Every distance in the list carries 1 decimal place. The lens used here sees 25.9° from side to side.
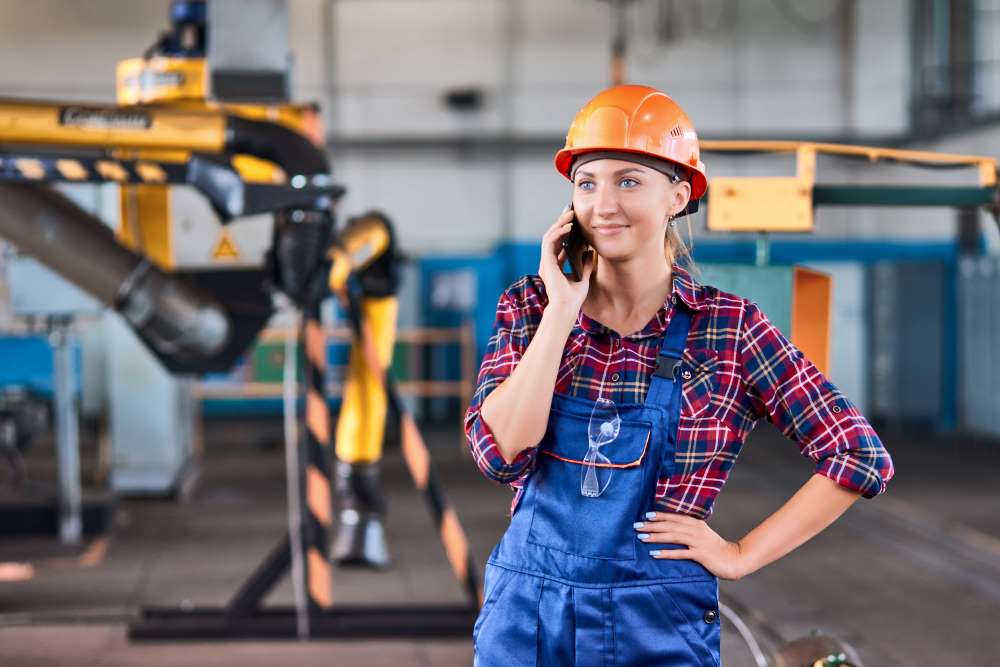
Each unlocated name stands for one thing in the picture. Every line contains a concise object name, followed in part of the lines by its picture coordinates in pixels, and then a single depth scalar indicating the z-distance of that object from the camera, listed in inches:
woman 135.7
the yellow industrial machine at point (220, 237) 250.3
